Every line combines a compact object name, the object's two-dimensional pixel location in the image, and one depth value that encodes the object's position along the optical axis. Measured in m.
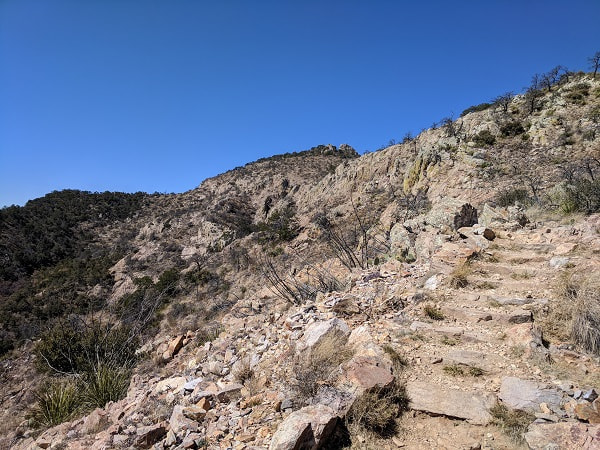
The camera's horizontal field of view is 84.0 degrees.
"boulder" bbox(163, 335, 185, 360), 7.70
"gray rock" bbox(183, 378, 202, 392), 4.27
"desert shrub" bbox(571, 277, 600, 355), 3.86
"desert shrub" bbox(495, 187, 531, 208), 11.85
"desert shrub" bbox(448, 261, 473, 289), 5.83
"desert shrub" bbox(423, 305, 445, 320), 5.07
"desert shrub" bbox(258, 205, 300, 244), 25.41
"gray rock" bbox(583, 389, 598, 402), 3.05
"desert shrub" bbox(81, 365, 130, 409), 5.63
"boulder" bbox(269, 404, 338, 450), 2.73
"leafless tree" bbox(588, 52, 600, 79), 22.52
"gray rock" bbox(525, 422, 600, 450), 2.53
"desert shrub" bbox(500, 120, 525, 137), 19.94
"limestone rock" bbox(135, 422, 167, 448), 3.33
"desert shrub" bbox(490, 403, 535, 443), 2.92
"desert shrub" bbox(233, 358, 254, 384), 4.25
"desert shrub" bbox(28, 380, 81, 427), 5.45
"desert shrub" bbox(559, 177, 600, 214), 8.30
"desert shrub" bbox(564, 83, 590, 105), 19.44
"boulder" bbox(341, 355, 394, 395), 3.37
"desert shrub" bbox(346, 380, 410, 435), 3.12
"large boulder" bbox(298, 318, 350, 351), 4.39
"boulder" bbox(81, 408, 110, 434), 4.30
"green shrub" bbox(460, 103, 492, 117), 32.25
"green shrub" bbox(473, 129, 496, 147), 19.78
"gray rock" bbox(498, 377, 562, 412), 3.15
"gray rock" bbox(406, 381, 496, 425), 3.25
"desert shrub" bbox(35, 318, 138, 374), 7.18
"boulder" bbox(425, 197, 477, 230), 9.54
